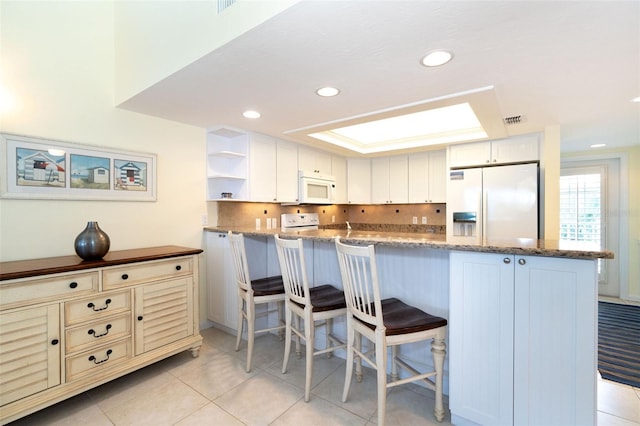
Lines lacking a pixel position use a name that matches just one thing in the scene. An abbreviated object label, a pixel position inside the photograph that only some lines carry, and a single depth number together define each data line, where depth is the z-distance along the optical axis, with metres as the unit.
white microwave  3.90
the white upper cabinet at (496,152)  3.29
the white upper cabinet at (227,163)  3.21
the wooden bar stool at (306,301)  1.92
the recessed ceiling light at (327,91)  2.10
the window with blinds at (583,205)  4.39
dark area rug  2.28
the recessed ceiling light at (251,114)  2.63
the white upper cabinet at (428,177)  4.18
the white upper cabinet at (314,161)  3.99
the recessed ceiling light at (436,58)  1.61
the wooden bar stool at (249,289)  2.27
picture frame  1.99
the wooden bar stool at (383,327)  1.56
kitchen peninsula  1.34
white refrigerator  3.21
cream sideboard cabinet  1.62
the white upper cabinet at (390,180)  4.51
